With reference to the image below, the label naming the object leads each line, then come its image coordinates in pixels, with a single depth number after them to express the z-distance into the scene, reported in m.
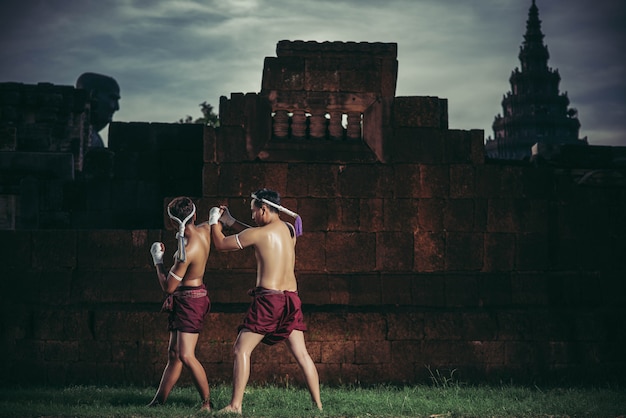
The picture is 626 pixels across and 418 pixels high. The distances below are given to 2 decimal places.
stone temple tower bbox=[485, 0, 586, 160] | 77.38
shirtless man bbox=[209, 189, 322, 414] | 7.05
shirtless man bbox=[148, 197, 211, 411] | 7.29
